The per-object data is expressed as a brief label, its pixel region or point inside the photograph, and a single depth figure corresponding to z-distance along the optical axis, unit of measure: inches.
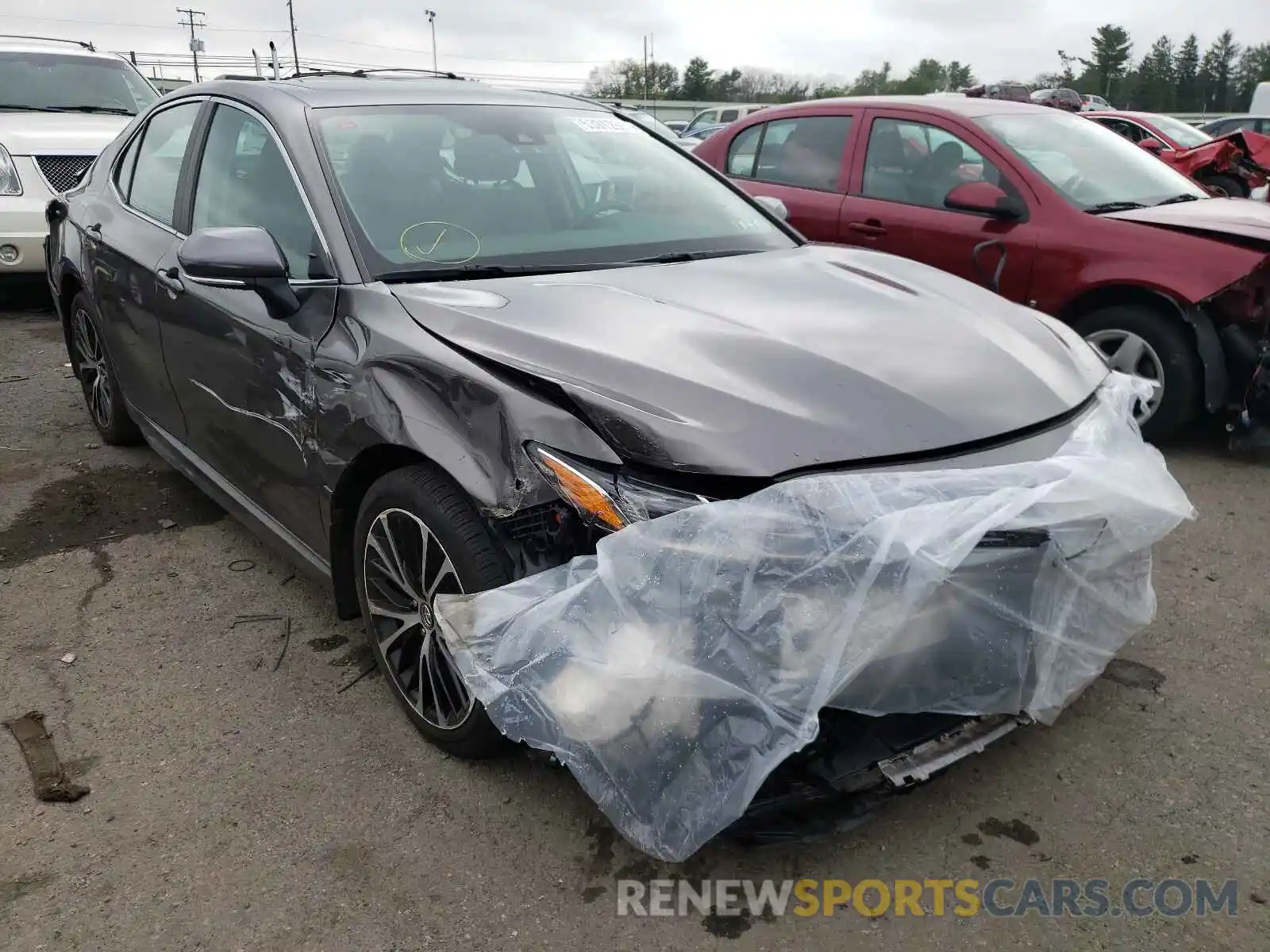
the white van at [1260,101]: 930.7
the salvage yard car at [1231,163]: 316.8
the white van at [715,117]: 939.2
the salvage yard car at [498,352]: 80.4
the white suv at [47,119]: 282.5
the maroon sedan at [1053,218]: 179.9
